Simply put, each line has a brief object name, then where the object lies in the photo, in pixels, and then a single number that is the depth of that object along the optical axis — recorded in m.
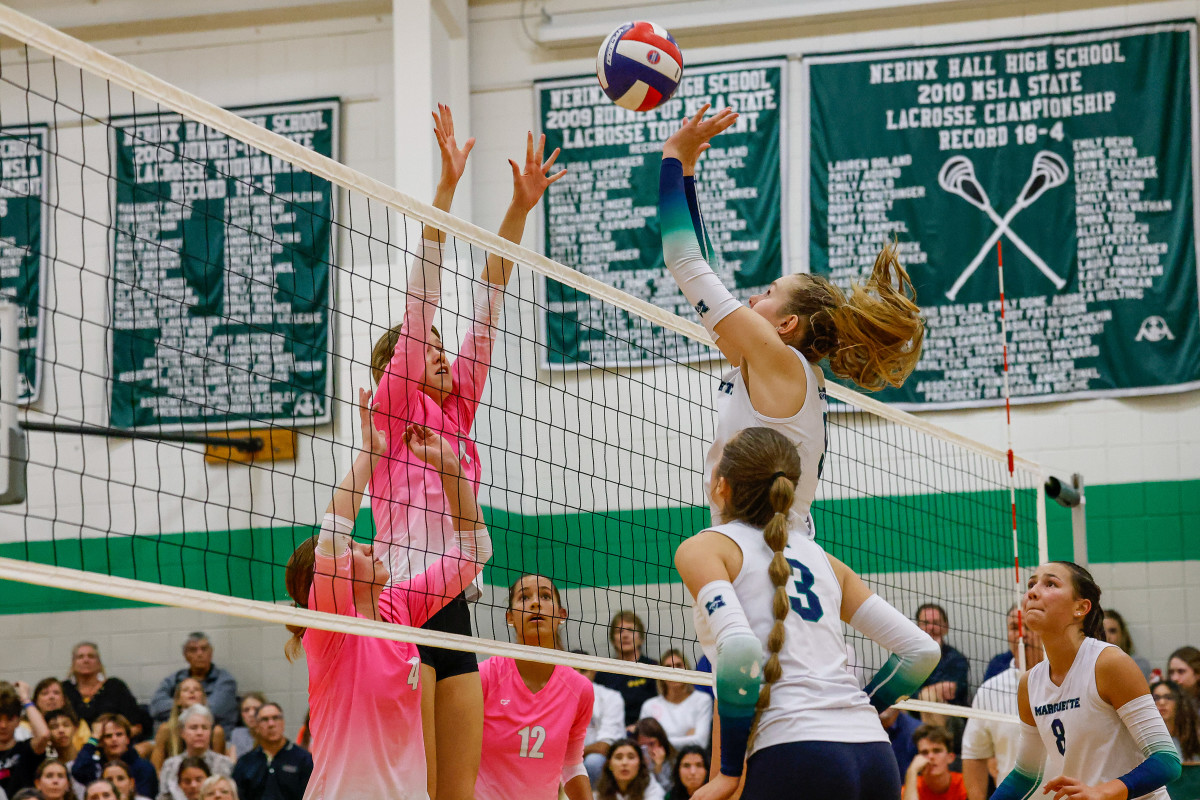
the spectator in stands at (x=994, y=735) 8.11
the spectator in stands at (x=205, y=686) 11.02
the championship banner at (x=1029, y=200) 10.71
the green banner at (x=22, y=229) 12.05
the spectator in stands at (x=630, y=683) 10.00
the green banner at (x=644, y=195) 11.34
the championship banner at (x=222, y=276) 11.70
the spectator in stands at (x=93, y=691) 10.95
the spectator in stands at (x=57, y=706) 10.39
